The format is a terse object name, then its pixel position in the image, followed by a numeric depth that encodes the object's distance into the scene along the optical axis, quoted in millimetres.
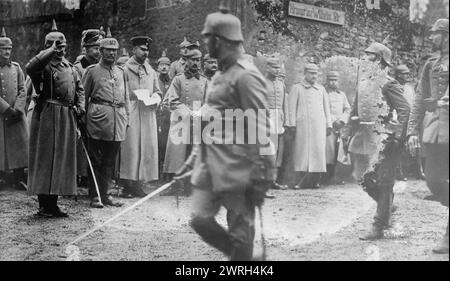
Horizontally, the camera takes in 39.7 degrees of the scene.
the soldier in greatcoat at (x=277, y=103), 9992
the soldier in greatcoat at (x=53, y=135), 6957
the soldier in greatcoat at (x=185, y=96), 8867
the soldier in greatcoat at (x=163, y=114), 9623
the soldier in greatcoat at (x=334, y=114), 11031
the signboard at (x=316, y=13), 11264
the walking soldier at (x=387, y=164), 6344
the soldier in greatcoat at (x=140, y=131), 8750
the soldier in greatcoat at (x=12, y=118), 9070
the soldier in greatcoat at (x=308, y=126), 10383
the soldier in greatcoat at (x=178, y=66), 10211
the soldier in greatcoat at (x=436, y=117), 5145
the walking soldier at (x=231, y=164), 4359
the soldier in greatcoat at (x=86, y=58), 8414
